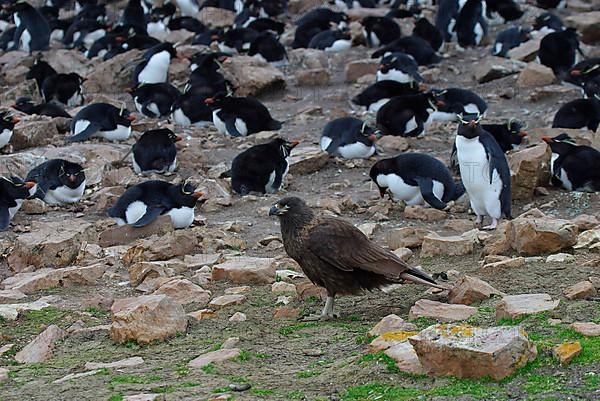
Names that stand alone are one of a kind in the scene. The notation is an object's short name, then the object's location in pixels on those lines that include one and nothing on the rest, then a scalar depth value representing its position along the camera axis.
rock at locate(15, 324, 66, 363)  11.91
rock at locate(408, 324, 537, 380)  9.30
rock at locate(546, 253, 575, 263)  14.20
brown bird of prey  12.71
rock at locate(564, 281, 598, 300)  12.10
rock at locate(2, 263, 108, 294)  15.23
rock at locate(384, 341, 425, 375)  9.77
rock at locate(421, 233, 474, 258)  15.91
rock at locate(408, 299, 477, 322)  11.79
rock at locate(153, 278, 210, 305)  13.89
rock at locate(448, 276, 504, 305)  12.66
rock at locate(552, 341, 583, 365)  9.48
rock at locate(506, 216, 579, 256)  15.02
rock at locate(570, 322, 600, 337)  10.28
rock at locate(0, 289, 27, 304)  14.62
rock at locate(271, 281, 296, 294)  14.11
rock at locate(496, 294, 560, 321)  11.42
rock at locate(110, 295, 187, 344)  11.93
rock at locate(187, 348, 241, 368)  10.82
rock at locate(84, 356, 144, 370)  11.08
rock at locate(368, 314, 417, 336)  11.25
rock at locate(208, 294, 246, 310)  13.40
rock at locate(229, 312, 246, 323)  12.86
